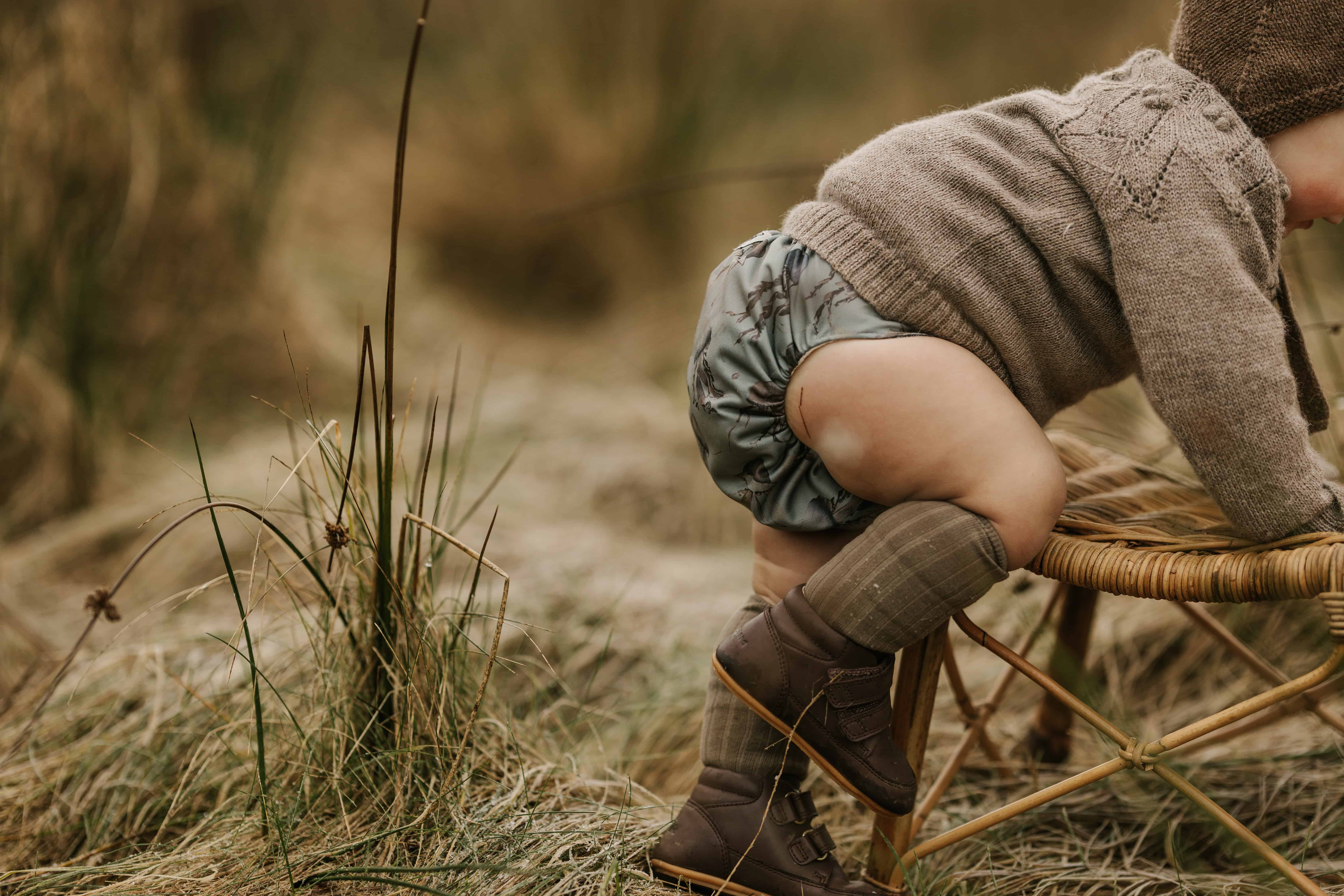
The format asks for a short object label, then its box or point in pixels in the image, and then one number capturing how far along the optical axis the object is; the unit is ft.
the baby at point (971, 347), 7.63
